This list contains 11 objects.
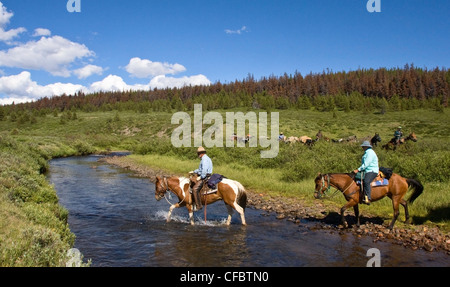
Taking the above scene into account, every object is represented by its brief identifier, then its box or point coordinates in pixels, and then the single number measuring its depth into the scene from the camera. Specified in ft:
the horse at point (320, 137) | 107.12
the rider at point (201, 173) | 38.27
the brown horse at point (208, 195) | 37.93
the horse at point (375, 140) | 79.46
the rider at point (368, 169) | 35.09
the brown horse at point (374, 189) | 35.60
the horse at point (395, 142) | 72.69
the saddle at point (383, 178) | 35.58
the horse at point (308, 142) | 92.29
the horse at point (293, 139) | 109.25
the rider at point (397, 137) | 72.55
